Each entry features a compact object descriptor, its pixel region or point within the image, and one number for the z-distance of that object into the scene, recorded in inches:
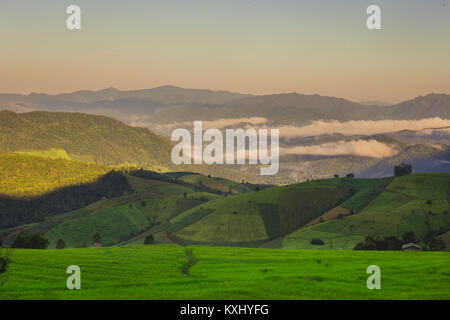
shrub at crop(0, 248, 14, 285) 2661.4
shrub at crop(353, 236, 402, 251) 7441.4
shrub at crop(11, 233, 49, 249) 7746.1
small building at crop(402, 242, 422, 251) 7588.6
